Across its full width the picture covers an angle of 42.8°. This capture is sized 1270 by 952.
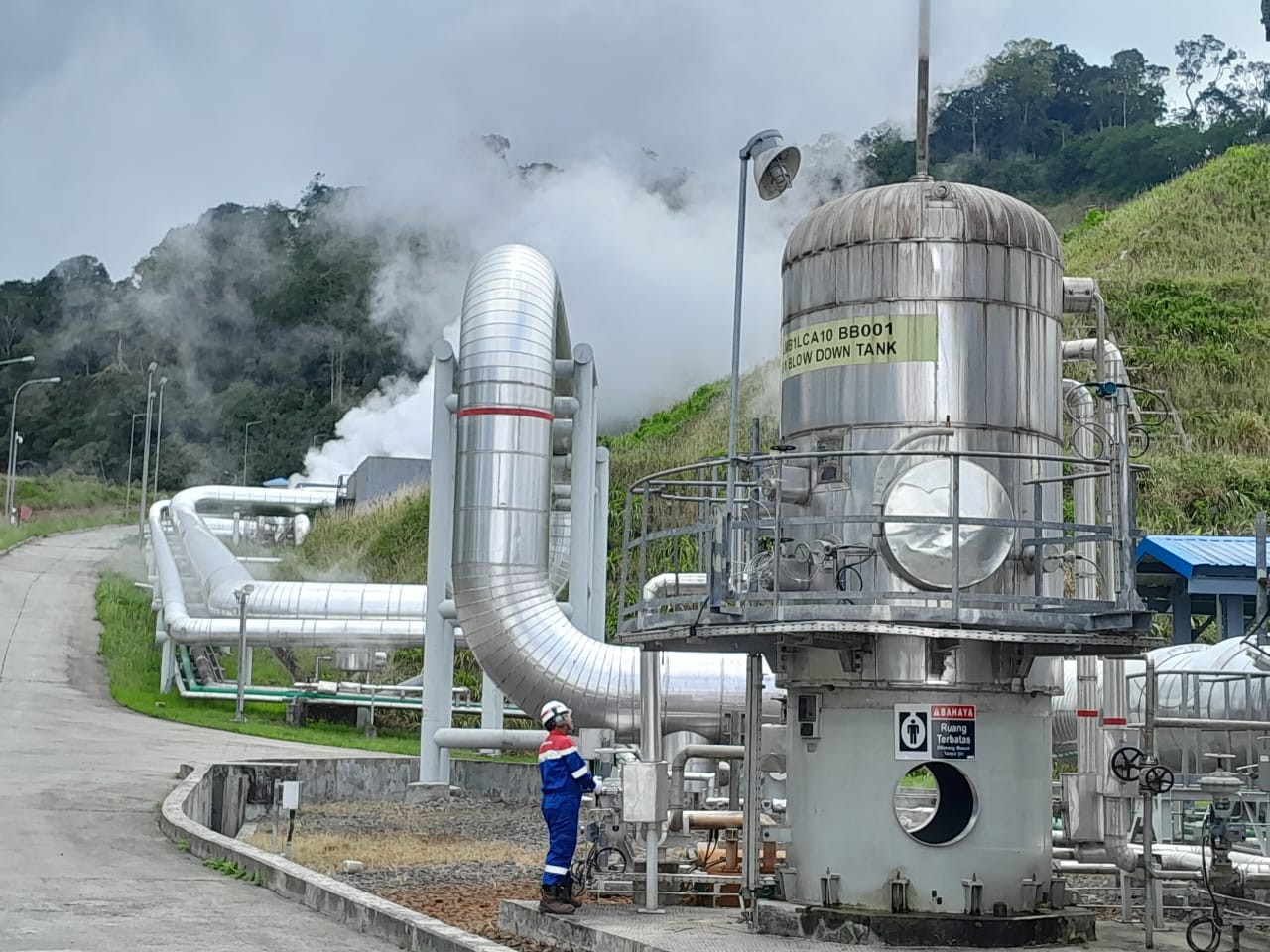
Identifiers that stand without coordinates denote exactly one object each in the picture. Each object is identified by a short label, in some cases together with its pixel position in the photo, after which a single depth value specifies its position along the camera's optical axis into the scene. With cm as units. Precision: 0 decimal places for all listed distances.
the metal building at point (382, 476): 6350
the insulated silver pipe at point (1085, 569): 1263
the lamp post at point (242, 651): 3459
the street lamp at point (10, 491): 7681
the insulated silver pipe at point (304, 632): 3559
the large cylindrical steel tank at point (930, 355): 1148
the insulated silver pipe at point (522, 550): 1884
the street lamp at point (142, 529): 6469
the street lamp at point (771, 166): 1209
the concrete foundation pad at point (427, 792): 2277
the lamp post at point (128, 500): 9620
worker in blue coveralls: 1183
